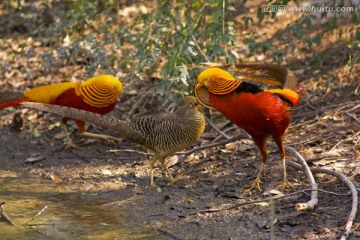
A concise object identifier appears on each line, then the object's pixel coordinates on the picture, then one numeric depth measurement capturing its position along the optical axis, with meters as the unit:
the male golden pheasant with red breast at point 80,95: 12.68
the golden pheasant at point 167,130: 10.80
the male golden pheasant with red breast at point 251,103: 9.70
